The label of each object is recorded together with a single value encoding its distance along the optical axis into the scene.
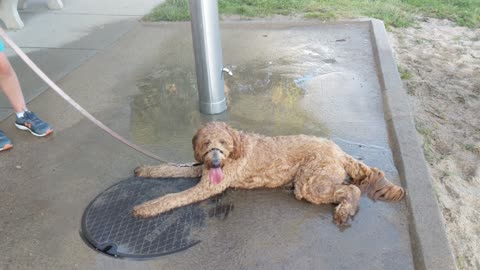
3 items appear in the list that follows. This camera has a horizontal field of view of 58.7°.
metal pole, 4.31
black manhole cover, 2.96
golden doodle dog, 3.09
